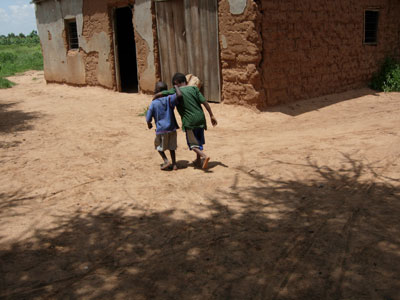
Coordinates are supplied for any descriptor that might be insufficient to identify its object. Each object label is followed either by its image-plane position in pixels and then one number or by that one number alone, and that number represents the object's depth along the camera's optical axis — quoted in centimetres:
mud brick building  732
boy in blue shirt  443
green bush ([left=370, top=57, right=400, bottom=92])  984
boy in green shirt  446
